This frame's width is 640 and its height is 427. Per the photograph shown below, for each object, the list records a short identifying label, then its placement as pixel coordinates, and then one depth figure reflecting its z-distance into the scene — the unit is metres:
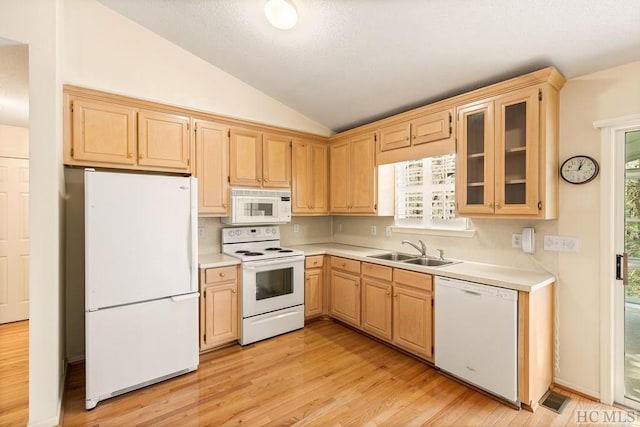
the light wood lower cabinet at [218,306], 2.81
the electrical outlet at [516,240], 2.53
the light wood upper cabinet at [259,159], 3.30
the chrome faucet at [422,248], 3.14
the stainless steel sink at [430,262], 2.96
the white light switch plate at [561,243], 2.27
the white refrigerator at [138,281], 2.14
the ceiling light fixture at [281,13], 2.20
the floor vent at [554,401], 2.09
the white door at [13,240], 3.54
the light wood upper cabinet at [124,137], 2.47
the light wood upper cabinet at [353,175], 3.49
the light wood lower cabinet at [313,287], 3.53
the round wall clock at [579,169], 2.16
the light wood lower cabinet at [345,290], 3.29
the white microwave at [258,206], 3.24
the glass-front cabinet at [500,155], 2.20
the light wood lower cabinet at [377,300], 2.94
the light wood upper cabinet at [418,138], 2.71
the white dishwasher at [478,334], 2.08
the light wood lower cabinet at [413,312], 2.59
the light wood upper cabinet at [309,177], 3.78
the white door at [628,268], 2.10
